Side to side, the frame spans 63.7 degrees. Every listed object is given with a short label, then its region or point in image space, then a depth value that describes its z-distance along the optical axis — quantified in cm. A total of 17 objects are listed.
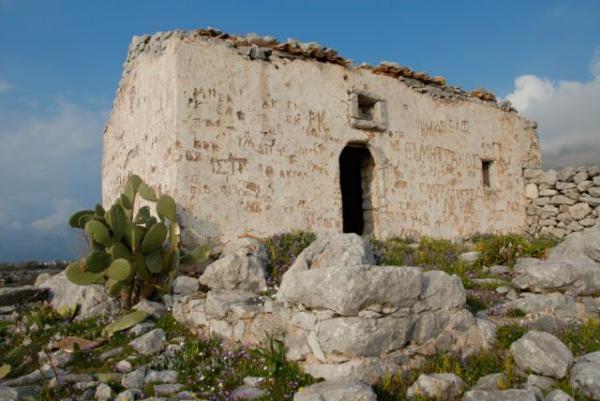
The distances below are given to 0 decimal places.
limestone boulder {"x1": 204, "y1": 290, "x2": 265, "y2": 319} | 562
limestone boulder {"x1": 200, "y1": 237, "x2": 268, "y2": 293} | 686
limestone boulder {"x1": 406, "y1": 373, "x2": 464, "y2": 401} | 420
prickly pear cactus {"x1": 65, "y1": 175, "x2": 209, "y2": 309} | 649
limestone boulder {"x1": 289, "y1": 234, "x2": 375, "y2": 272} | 648
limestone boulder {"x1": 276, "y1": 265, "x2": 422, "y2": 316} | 461
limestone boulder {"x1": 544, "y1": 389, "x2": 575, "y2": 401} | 393
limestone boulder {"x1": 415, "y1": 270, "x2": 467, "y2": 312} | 505
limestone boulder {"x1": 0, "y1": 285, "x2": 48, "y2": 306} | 757
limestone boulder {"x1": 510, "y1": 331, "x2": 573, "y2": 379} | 446
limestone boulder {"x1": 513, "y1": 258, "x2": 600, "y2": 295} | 653
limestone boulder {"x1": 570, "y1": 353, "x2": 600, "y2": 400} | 408
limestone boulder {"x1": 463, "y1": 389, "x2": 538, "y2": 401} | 396
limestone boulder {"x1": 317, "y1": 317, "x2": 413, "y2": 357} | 446
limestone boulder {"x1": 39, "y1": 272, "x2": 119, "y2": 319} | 693
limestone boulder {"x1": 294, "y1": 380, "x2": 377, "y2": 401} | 388
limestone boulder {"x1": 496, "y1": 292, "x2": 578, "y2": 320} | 596
